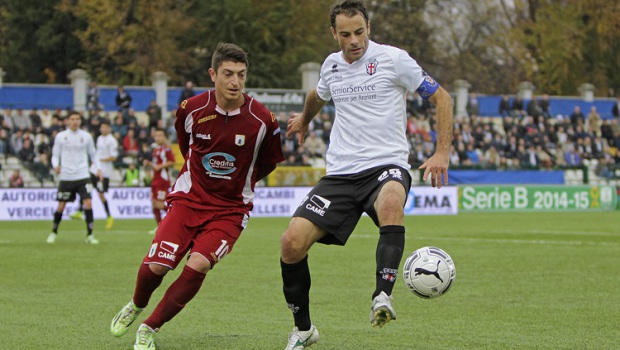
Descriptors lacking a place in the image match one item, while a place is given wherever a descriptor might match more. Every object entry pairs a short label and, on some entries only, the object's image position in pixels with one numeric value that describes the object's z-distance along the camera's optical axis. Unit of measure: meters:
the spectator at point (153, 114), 31.79
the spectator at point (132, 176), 28.59
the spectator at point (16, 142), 28.92
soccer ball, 7.34
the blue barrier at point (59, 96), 35.06
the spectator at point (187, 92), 32.92
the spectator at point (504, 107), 40.12
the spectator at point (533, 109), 39.97
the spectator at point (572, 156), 37.88
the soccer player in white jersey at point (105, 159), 22.34
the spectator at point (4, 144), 28.92
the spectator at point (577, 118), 40.19
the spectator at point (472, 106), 40.04
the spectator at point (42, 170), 28.25
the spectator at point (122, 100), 33.59
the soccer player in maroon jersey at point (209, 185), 7.72
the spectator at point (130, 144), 30.33
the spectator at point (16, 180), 27.02
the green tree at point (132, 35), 44.19
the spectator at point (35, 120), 29.95
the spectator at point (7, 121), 29.41
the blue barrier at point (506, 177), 33.16
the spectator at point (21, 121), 29.99
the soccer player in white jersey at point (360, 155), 7.44
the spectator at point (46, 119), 31.09
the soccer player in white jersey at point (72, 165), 18.38
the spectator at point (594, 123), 40.86
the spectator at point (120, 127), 31.19
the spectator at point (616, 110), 42.50
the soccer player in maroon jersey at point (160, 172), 20.64
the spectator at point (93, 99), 31.93
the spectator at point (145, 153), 29.94
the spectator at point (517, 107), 40.16
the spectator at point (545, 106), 40.41
